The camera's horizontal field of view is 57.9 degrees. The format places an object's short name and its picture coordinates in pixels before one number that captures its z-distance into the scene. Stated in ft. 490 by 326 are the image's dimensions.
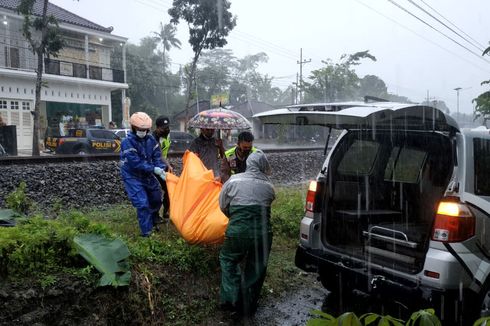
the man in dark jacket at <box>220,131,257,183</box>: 16.42
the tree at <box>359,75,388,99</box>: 176.24
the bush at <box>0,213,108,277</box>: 11.11
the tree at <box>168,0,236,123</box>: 79.92
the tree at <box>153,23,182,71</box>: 187.51
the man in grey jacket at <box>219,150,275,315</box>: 12.69
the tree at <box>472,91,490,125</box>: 49.16
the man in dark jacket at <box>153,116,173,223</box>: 19.17
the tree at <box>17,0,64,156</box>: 57.06
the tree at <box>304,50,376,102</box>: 139.95
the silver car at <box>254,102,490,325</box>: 10.50
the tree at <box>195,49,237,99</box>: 180.34
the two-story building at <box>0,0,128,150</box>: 82.07
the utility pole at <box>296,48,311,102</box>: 142.82
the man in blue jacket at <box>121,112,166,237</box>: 16.14
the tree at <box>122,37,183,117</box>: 140.36
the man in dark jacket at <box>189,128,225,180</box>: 19.39
